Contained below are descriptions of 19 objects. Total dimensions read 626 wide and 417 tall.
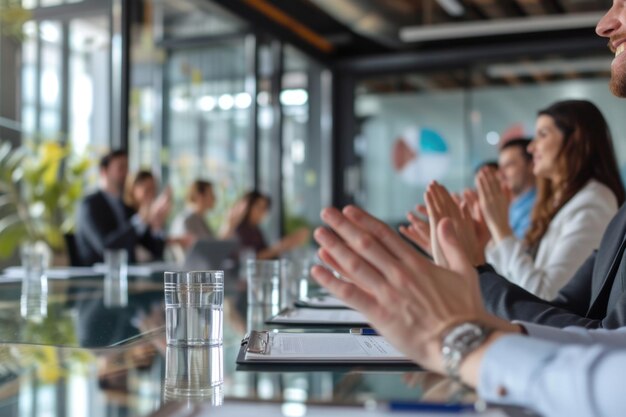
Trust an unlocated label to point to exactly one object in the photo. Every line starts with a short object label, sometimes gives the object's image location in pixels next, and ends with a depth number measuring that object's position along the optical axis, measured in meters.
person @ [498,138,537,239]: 3.80
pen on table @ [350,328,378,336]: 1.30
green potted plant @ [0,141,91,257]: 4.96
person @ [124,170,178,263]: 5.21
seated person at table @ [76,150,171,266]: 4.66
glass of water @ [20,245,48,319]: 1.94
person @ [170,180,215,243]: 6.03
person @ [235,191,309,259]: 6.07
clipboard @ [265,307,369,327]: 1.49
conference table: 0.80
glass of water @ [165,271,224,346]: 1.19
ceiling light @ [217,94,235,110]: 7.48
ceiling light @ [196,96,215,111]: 7.44
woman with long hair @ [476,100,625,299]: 2.25
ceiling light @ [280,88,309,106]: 8.20
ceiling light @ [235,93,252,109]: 7.43
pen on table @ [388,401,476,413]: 0.74
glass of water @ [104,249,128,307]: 2.32
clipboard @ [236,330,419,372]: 1.03
